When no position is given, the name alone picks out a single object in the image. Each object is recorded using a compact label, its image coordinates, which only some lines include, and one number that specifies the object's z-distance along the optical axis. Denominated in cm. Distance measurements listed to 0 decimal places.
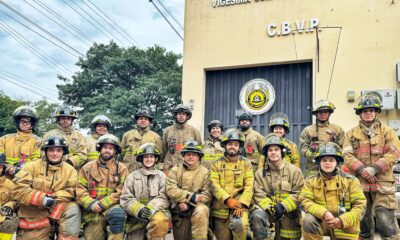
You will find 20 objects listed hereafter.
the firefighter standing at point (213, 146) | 697
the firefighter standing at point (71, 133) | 650
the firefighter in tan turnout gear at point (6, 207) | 500
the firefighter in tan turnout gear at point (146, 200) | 512
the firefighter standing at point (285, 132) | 631
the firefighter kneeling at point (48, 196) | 491
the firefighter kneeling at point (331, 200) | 451
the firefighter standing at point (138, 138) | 707
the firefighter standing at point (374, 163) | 510
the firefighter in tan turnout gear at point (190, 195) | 513
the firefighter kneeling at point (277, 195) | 497
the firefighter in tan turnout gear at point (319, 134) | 620
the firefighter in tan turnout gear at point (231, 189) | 507
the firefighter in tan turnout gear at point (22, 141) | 622
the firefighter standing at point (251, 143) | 695
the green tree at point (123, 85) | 2258
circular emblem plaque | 1080
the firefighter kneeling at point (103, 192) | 516
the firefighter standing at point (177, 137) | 712
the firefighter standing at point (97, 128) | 703
